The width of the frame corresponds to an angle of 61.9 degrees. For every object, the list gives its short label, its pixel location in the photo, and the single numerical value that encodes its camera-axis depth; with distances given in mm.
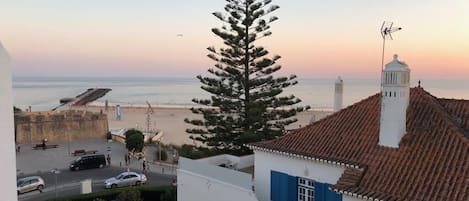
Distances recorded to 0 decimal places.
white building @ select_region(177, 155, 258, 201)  9727
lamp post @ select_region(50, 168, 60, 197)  20441
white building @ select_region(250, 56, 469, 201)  7340
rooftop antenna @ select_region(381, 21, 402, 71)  9367
